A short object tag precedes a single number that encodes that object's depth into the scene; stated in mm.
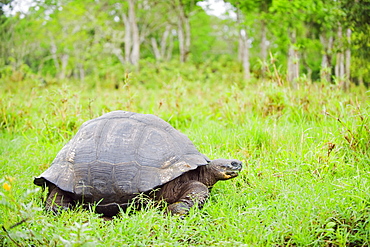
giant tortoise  2857
